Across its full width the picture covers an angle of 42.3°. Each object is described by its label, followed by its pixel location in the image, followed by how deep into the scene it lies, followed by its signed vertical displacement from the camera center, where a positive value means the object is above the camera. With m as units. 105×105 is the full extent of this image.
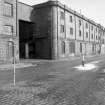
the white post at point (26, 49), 34.03 +0.75
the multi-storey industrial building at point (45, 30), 29.25 +5.15
